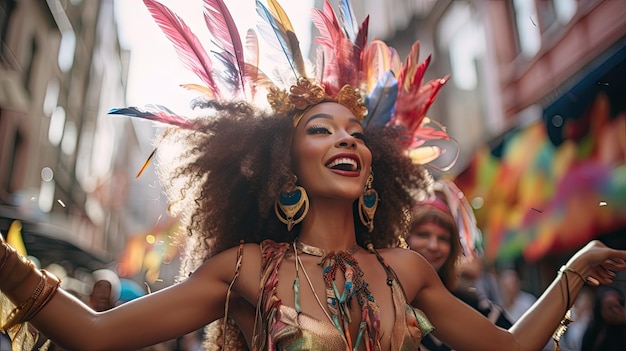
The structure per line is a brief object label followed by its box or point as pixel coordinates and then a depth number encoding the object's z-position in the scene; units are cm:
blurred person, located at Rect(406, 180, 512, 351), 248
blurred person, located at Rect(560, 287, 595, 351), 326
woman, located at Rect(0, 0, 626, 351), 145
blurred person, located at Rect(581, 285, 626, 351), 295
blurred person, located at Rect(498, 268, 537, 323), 376
